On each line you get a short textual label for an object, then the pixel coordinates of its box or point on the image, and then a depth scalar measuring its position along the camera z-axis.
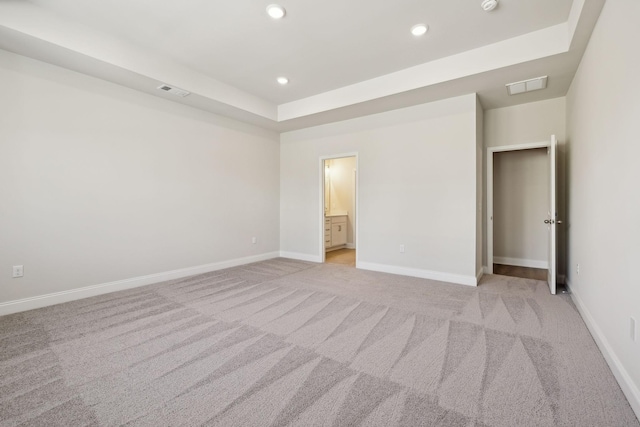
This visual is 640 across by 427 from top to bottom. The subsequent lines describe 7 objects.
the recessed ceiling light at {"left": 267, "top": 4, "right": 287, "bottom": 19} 2.58
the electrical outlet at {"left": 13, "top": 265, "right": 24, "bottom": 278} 2.90
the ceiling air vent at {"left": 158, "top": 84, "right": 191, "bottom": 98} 3.67
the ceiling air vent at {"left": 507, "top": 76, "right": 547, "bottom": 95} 3.46
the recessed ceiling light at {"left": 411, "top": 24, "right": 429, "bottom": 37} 2.85
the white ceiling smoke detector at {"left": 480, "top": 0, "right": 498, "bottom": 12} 2.47
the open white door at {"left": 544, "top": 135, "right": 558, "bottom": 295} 3.43
